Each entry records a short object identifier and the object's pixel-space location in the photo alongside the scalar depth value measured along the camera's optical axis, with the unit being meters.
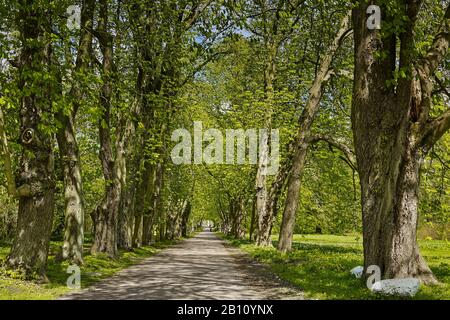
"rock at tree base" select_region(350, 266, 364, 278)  13.49
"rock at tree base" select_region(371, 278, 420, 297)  10.22
